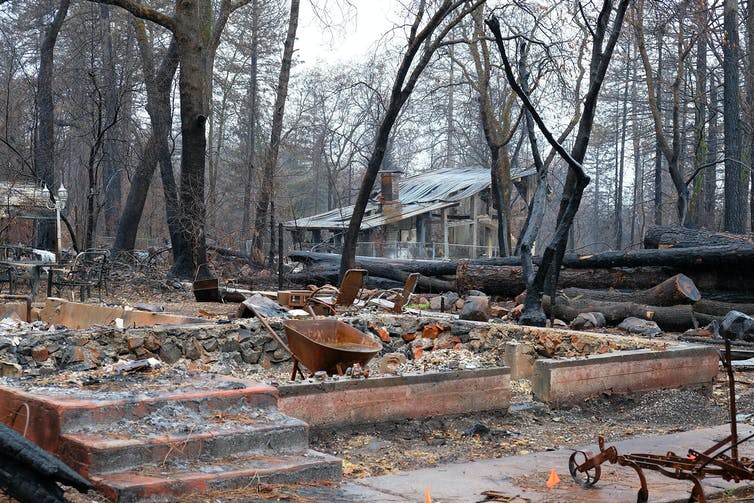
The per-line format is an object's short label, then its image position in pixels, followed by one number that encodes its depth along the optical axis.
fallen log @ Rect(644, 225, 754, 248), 16.84
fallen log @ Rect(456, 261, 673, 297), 16.61
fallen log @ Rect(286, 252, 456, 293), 20.15
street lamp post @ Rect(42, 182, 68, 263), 20.04
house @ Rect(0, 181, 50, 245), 22.16
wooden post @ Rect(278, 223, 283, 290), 17.91
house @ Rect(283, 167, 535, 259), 36.19
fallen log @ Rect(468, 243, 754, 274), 15.27
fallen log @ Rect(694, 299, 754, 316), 14.48
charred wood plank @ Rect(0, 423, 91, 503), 3.44
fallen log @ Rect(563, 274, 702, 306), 14.78
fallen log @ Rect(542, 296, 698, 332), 14.09
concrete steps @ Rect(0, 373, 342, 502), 4.67
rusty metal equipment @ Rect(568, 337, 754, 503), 4.36
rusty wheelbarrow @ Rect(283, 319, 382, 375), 8.22
